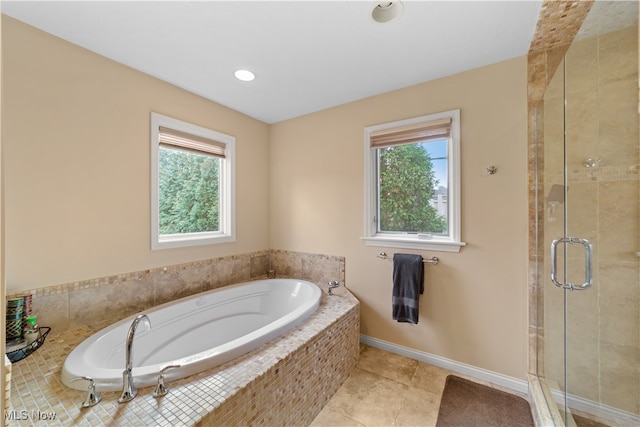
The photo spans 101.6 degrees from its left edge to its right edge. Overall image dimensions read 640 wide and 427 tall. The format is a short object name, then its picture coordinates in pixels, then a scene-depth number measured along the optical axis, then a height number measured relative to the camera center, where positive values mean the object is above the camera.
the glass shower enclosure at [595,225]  1.42 -0.07
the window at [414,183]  2.07 +0.27
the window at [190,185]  2.15 +0.28
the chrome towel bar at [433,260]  2.11 -0.38
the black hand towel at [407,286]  2.09 -0.59
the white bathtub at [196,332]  1.25 -0.78
